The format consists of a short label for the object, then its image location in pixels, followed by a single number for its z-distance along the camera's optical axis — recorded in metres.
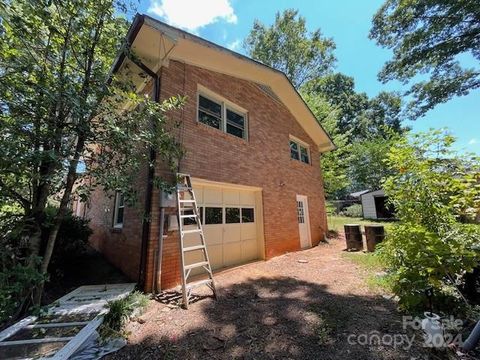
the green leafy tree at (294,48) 21.42
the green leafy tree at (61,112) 3.49
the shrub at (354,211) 30.12
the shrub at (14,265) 2.81
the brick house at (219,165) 5.47
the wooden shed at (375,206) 25.50
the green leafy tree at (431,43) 11.38
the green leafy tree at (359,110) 39.31
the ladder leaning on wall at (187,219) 4.54
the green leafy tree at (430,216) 3.53
